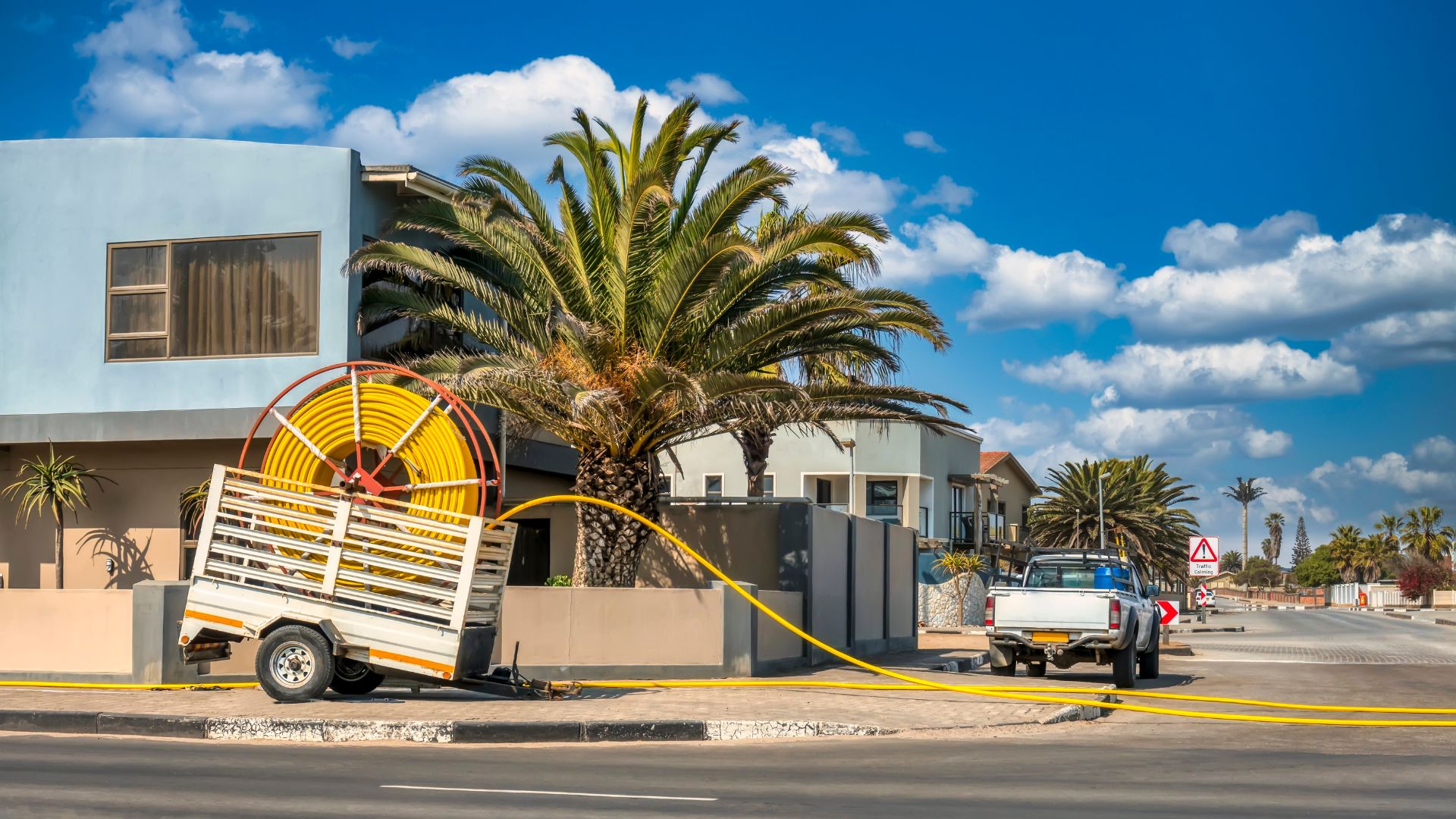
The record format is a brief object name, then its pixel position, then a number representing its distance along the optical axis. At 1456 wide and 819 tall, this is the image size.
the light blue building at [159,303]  19.56
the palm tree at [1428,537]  123.88
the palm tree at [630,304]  16.81
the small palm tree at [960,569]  49.16
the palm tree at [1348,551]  140.00
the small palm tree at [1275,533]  193.75
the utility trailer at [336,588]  12.97
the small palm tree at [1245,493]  155.62
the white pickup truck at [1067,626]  18.19
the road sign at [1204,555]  35.44
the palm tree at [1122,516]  65.94
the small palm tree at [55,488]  19.77
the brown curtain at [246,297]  19.66
